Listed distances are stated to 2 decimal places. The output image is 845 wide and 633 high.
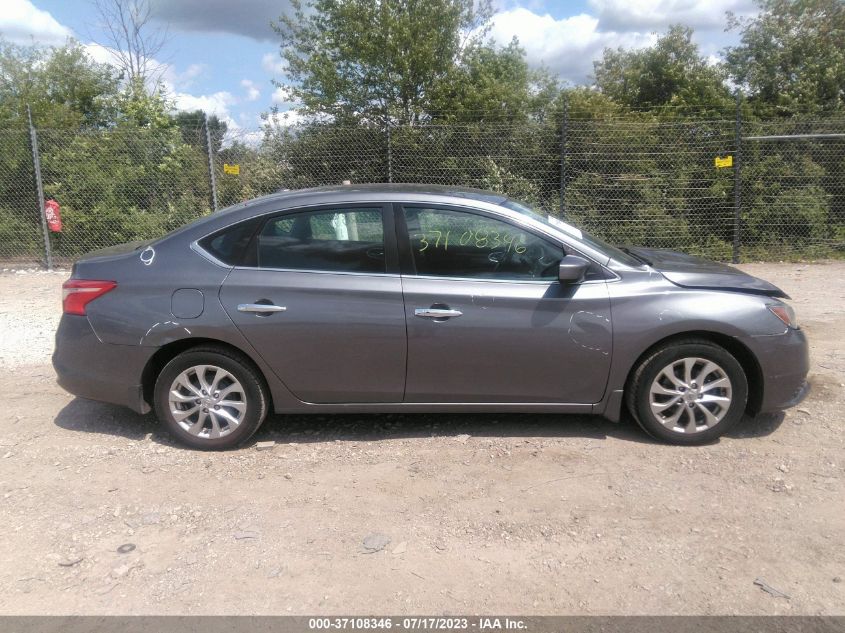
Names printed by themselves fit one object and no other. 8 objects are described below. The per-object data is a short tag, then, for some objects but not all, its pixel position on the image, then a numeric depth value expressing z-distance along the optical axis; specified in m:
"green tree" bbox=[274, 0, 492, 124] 12.72
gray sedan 4.20
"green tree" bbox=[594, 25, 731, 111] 15.03
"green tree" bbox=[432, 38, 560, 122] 12.63
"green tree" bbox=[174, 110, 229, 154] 11.45
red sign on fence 11.55
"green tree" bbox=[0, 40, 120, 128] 14.95
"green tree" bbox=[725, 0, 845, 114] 13.67
